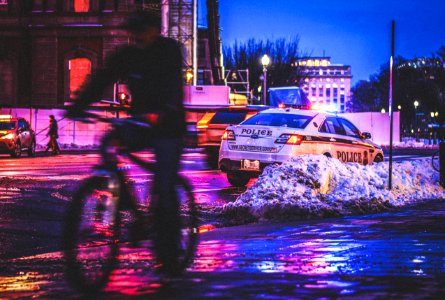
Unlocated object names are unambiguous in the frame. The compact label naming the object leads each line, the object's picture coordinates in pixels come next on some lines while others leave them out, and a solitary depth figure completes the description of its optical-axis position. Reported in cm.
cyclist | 561
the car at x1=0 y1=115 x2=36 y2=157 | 2784
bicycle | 525
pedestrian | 3180
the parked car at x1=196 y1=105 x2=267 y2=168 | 2008
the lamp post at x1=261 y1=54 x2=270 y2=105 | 3569
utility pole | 1294
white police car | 1478
